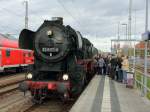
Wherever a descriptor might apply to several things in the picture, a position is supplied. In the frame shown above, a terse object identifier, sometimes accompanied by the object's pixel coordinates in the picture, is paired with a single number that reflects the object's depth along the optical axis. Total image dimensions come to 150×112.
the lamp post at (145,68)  5.85
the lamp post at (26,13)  17.52
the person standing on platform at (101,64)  11.55
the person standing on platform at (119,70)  9.29
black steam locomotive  5.58
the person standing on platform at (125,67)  8.31
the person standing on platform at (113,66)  9.89
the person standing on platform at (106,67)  11.91
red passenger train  11.24
